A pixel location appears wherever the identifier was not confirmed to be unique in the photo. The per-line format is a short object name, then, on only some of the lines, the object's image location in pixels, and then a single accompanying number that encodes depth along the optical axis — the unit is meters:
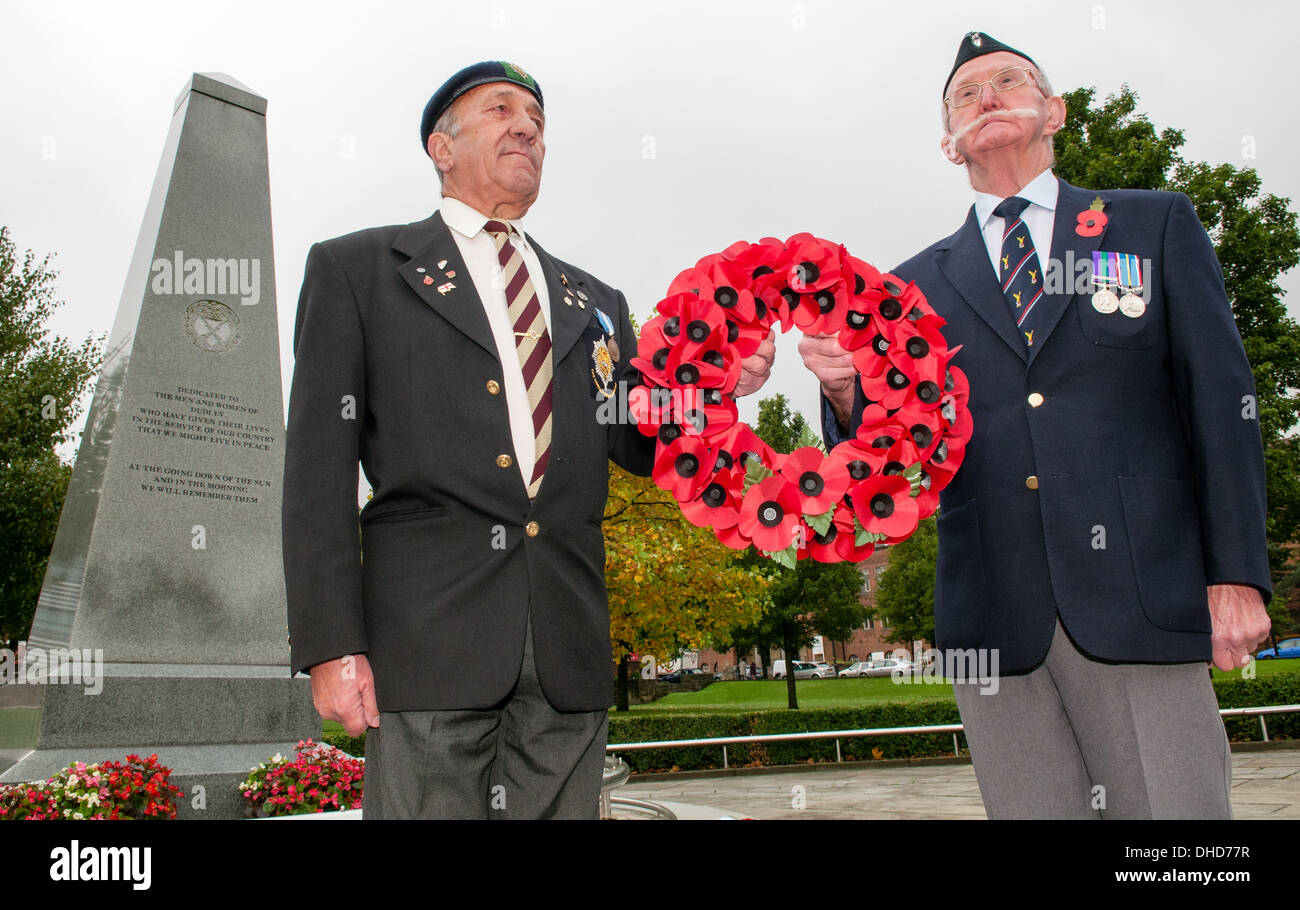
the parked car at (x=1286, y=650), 67.97
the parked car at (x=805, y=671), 77.14
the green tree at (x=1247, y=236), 20.72
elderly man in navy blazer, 2.62
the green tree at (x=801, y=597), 38.69
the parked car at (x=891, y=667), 60.93
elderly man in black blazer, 2.53
